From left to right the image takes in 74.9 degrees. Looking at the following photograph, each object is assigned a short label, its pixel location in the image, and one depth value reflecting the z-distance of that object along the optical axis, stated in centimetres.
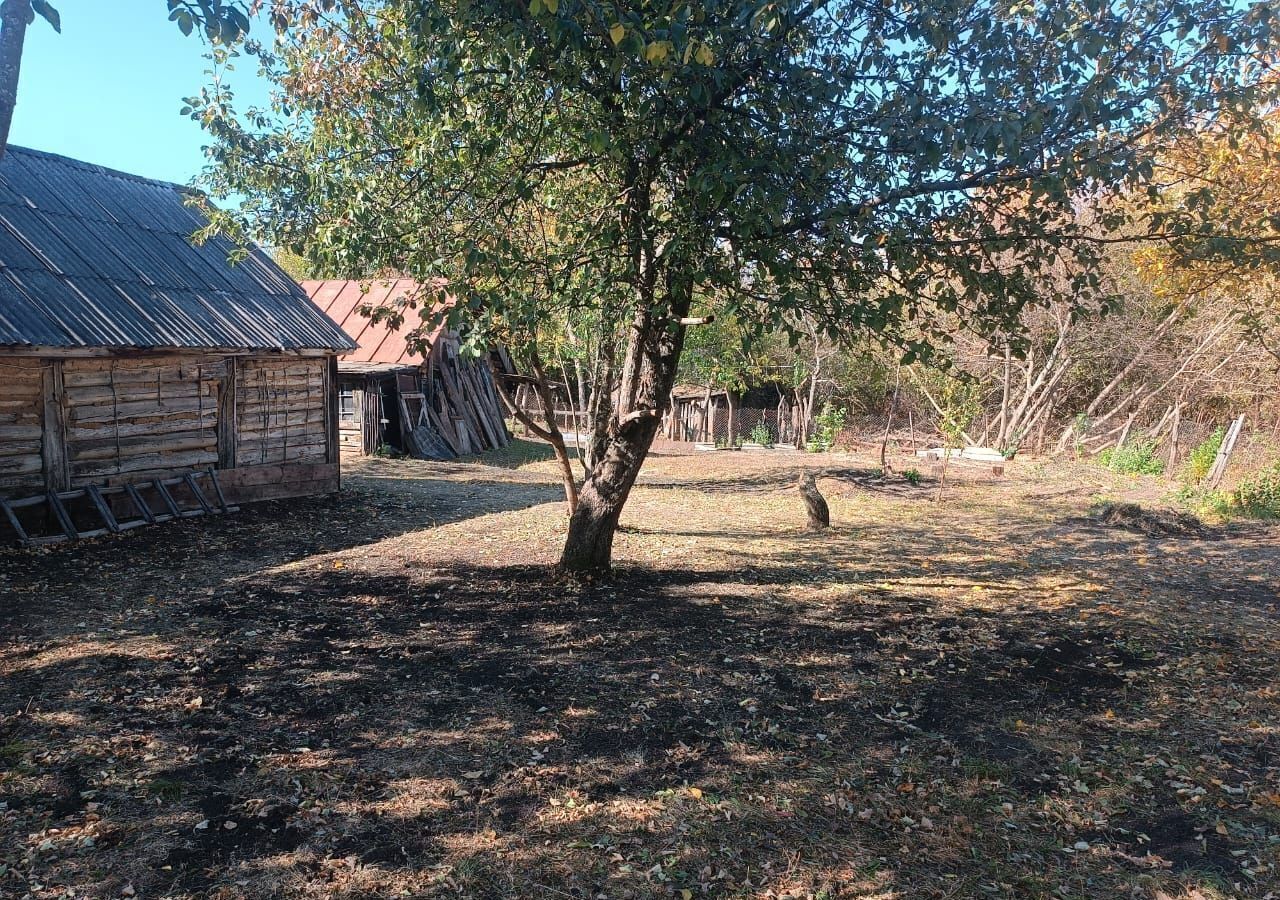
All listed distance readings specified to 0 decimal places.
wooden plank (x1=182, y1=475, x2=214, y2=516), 1166
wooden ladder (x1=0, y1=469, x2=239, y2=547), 952
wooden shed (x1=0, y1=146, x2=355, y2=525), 986
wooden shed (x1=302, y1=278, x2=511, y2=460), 2038
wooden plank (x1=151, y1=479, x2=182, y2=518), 1113
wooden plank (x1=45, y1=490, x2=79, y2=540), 975
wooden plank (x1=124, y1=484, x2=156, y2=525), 1075
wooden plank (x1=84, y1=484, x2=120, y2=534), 1029
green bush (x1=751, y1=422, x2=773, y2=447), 2609
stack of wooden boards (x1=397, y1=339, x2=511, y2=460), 2108
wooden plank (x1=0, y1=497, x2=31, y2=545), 931
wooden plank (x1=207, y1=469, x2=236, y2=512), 1196
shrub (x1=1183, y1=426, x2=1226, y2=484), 1552
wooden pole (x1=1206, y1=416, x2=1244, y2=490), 1465
